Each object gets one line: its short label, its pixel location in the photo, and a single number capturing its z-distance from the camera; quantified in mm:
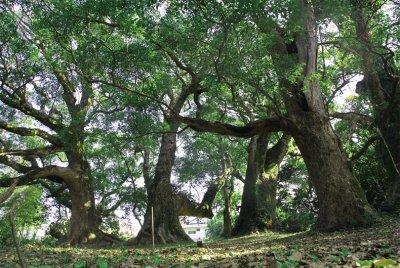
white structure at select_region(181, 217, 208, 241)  23503
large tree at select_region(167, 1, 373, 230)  10586
